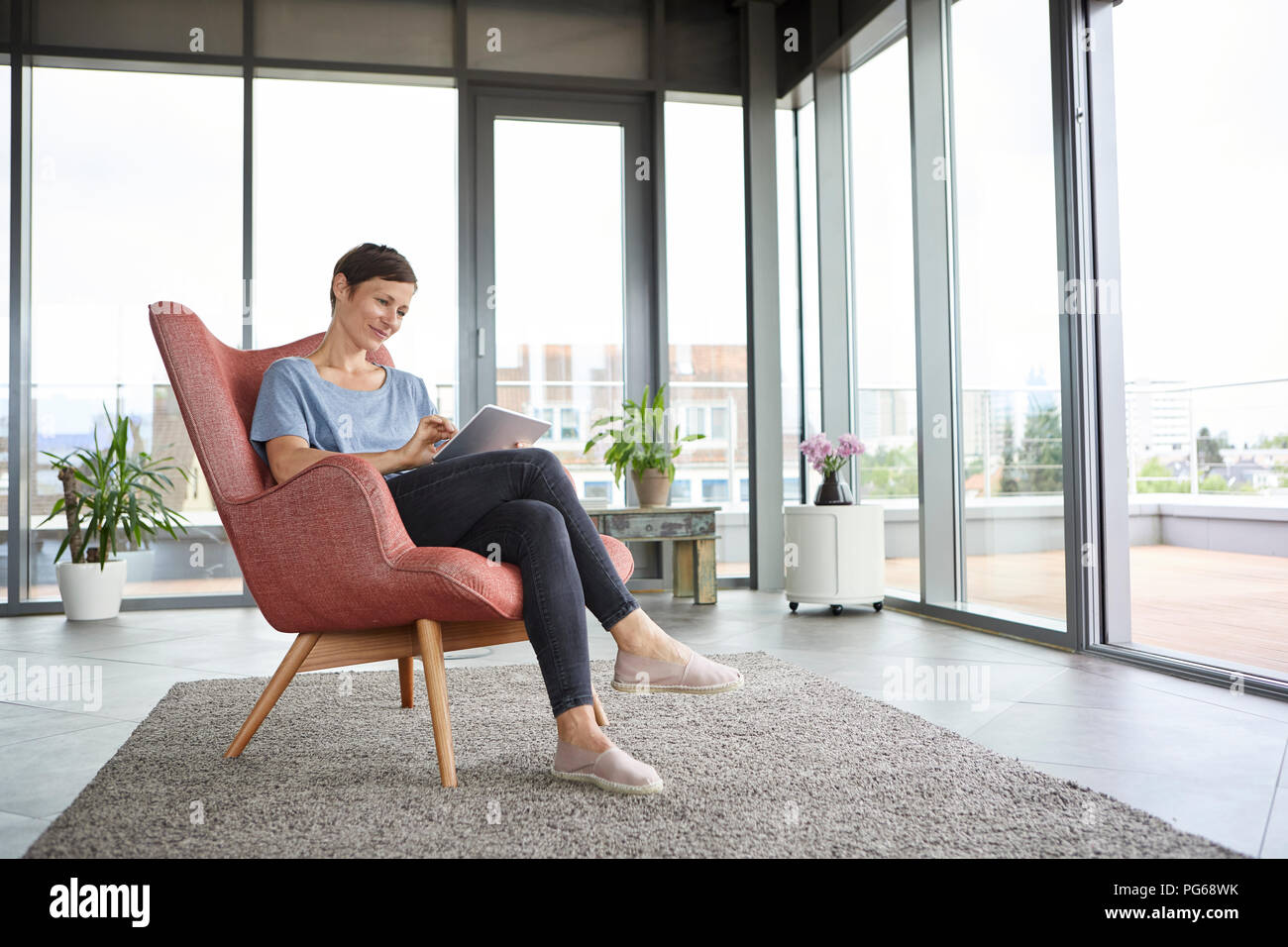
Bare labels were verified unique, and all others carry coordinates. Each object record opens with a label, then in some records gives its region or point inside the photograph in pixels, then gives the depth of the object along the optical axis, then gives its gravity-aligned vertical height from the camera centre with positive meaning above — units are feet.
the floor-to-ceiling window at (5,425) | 13.67 +1.22
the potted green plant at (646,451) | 14.17 +0.77
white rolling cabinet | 12.37 -0.76
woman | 5.24 +0.02
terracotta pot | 14.15 +0.20
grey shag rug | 4.33 -1.54
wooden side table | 13.61 -0.41
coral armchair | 5.29 -0.33
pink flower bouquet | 12.60 +0.62
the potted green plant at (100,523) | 12.93 -0.20
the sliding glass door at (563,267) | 15.05 +3.76
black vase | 12.72 +0.06
